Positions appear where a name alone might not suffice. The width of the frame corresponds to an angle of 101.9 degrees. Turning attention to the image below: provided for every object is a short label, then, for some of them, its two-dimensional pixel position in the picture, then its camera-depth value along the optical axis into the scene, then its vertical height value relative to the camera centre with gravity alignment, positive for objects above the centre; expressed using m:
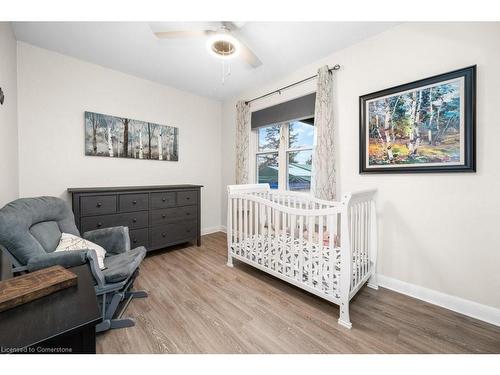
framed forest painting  1.51 +0.48
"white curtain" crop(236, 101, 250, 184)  3.20 +0.68
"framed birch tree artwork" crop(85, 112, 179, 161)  2.49 +0.63
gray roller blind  2.50 +0.98
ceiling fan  1.53 +1.13
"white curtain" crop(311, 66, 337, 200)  2.19 +0.49
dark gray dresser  2.11 -0.32
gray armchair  1.24 -0.44
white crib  1.44 -0.55
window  2.76 +0.43
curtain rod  2.19 +1.28
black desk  0.63 -0.48
